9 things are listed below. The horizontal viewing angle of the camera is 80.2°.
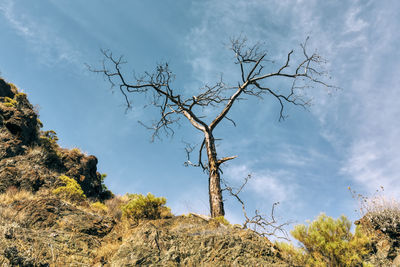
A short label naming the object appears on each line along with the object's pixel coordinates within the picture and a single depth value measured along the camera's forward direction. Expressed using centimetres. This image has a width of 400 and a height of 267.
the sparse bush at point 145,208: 748
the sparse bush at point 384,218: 748
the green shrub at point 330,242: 523
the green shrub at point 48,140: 1477
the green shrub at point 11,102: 1501
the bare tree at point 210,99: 1005
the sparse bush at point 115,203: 1005
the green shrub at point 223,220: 706
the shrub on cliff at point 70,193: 1072
